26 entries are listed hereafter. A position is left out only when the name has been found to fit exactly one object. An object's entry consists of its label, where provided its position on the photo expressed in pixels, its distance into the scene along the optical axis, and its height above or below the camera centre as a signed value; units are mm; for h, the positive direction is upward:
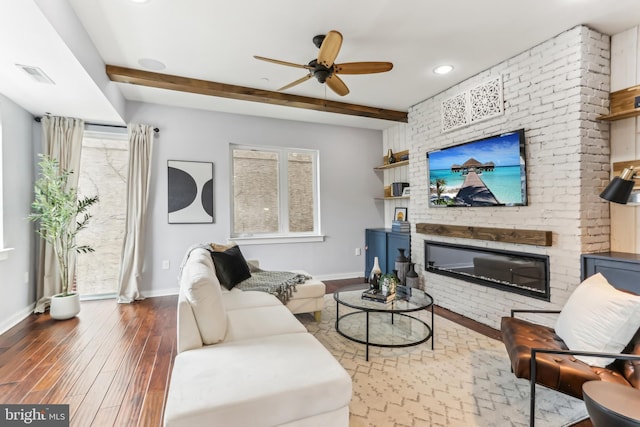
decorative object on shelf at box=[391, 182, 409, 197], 5102 +437
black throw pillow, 3137 -543
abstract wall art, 4422 +343
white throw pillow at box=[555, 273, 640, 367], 1678 -609
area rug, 1818 -1176
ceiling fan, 2543 +1274
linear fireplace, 2904 -573
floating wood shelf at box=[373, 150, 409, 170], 4980 +850
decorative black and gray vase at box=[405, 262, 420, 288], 4262 -883
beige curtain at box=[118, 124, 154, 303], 4109 +83
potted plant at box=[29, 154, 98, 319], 3400 -14
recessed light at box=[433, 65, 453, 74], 3359 +1578
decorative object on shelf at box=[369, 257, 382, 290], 3002 -620
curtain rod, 4147 +1219
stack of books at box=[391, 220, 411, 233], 4676 -191
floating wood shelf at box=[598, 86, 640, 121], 2500 +906
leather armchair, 1598 -829
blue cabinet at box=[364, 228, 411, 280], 4668 -508
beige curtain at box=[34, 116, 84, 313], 3754 +719
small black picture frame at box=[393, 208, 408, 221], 5176 +3
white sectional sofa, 1304 -758
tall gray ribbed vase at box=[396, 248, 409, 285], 4348 -728
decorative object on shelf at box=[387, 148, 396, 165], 5359 +962
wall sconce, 2062 +167
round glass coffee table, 2645 -1126
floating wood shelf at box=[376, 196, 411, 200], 5002 +279
